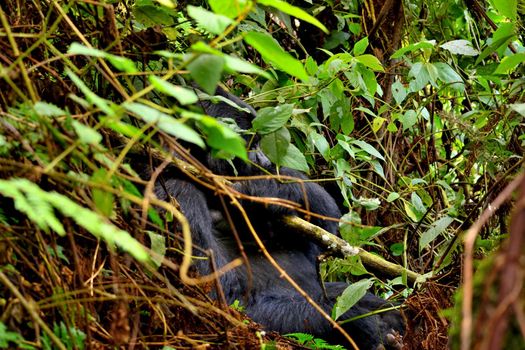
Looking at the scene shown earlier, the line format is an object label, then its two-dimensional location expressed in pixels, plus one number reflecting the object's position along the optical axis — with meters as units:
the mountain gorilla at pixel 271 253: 5.52
